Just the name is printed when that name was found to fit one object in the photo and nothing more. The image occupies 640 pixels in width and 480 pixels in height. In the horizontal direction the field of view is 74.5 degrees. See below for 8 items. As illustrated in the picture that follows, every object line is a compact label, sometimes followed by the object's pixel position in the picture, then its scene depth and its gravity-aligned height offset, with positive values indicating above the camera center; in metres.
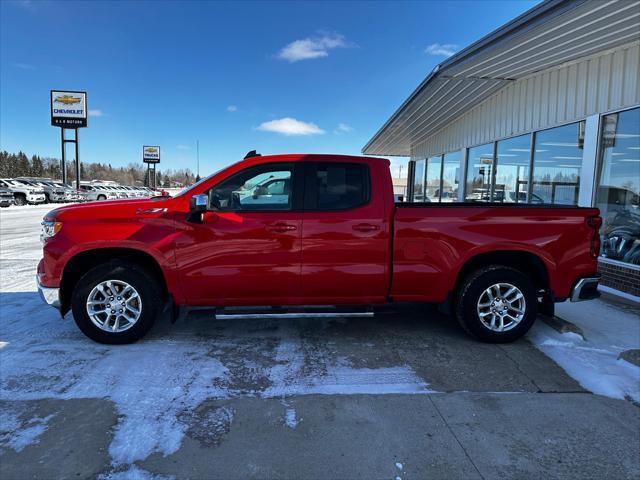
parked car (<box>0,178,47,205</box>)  28.81 +0.08
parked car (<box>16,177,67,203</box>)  32.91 +0.20
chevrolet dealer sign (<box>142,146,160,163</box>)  65.81 +6.73
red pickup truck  4.06 -0.49
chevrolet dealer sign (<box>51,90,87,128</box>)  38.19 +7.76
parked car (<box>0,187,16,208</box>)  25.97 -0.30
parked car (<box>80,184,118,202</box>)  37.68 +0.33
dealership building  5.85 +1.93
